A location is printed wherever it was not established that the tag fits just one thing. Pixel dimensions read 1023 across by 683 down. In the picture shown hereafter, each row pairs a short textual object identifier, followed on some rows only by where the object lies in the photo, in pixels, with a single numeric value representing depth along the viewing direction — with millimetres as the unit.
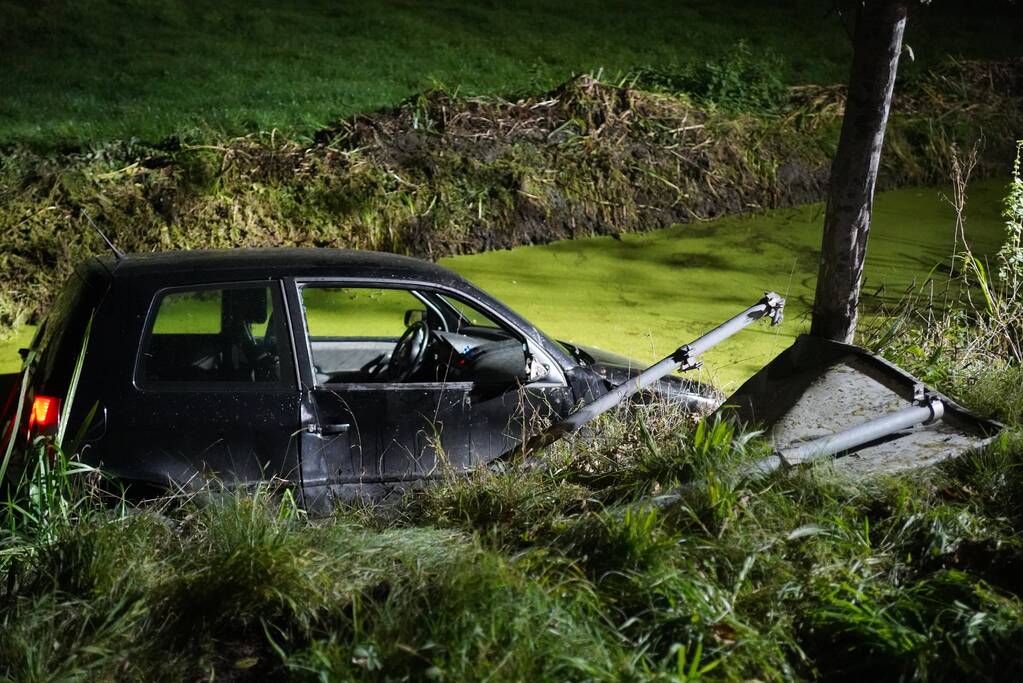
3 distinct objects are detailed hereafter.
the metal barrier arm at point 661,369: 4641
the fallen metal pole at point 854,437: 4281
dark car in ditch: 4742
